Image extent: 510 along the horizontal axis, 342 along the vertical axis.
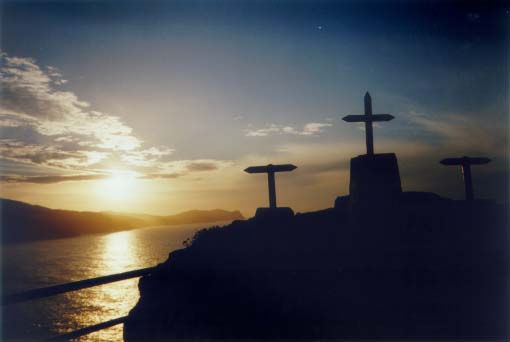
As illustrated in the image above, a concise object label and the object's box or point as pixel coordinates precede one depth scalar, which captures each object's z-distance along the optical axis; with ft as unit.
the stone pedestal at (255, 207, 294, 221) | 47.09
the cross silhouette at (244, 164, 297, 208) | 44.95
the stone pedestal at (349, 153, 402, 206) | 44.24
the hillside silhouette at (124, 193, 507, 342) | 31.32
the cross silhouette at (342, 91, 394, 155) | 43.80
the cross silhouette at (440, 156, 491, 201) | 46.98
